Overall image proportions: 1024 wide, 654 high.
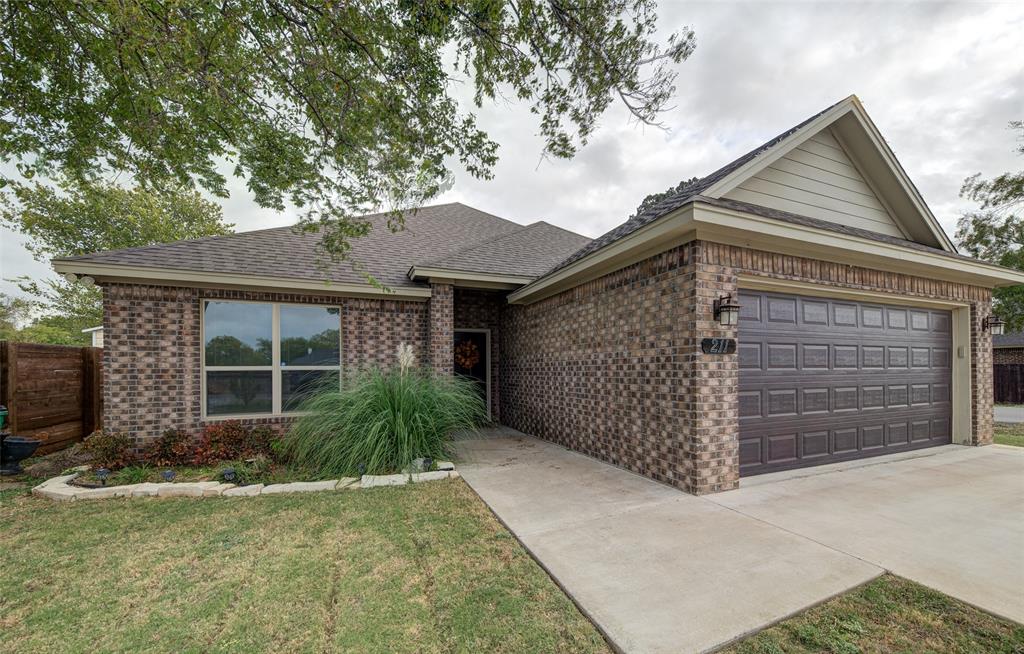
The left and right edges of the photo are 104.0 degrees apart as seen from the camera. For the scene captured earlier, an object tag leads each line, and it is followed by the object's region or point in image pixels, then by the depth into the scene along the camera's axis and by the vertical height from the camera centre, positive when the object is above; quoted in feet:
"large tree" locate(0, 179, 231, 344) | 48.29 +14.21
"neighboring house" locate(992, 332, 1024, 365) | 57.11 -2.91
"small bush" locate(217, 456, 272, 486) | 16.11 -5.72
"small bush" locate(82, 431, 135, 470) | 17.61 -5.06
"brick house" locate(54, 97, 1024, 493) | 14.57 +0.52
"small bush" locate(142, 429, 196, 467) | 18.50 -5.42
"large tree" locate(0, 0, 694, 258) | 12.73 +9.03
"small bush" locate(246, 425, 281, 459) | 19.34 -5.35
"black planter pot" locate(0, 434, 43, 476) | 17.87 -5.20
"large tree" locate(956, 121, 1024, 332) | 43.42 +11.80
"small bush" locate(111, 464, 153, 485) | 16.03 -5.71
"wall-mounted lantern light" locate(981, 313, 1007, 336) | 21.36 +0.43
